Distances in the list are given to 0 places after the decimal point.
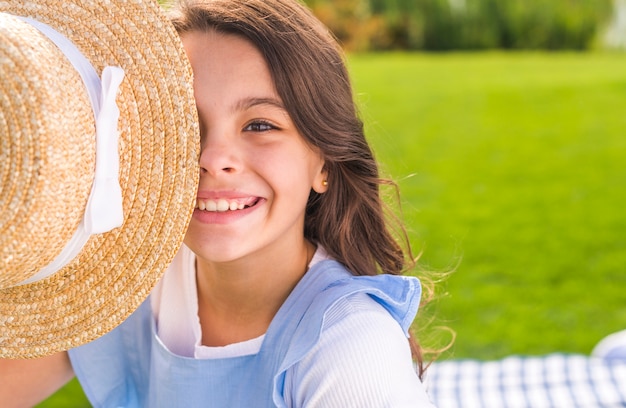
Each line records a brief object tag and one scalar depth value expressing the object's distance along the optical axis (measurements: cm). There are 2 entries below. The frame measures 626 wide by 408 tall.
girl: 176
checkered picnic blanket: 290
